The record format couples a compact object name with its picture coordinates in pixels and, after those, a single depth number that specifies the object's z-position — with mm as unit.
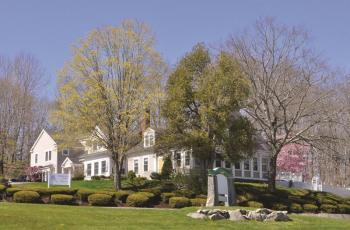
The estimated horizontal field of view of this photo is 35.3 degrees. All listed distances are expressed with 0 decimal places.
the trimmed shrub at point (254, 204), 35044
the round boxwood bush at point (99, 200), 30688
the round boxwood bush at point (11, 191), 30808
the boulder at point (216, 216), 21359
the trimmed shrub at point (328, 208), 39438
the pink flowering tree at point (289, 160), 64438
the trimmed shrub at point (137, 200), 31688
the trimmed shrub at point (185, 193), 36125
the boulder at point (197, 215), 21578
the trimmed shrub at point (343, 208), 40438
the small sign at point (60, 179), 35156
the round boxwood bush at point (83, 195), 31755
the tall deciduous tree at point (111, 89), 38031
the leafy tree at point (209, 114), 39188
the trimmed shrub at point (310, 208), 38312
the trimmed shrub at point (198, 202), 32906
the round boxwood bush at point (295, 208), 37159
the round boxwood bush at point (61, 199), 29672
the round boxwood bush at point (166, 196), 34044
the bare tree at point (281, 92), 40956
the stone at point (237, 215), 21859
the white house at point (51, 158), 62812
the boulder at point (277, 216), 22175
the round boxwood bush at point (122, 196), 32500
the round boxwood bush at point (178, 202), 32438
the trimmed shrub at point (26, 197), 29453
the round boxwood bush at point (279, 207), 36497
